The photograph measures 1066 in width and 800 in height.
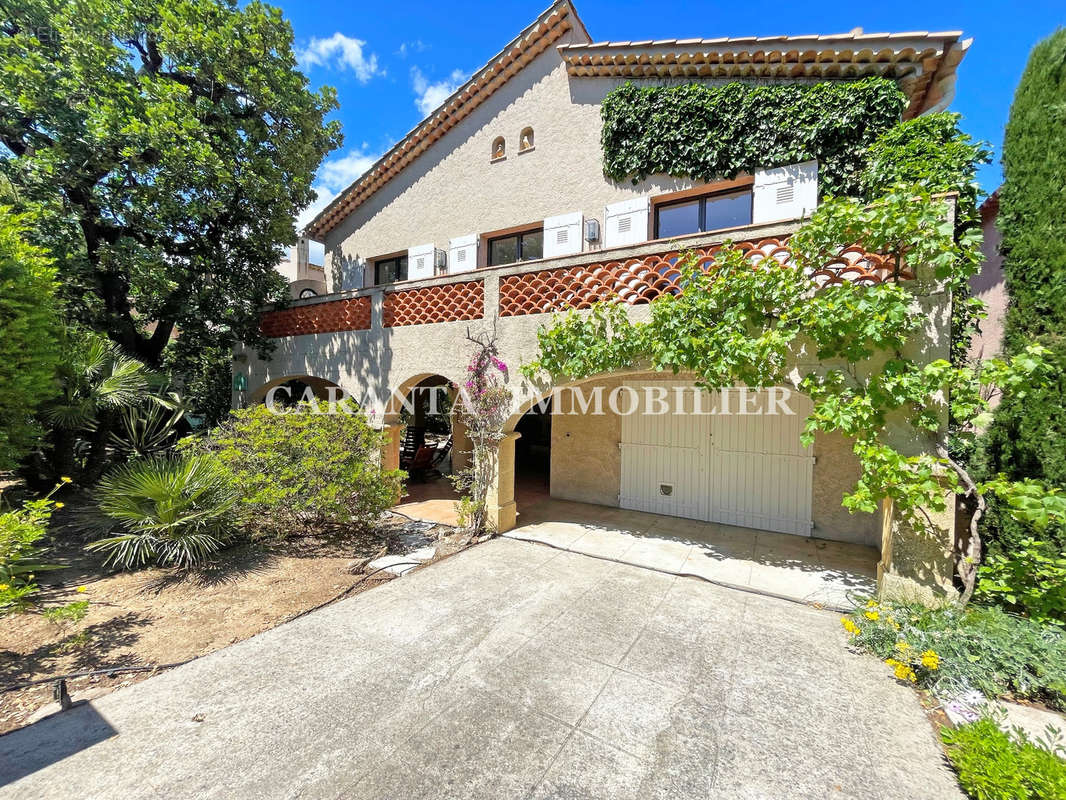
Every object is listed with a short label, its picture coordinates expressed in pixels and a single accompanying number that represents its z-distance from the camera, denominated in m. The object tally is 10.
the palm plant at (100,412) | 6.88
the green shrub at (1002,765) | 2.27
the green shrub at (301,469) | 6.14
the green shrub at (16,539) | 3.76
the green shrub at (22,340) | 5.53
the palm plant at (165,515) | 5.41
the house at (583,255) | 6.15
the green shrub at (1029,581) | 3.54
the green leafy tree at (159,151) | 7.47
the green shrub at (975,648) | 3.24
